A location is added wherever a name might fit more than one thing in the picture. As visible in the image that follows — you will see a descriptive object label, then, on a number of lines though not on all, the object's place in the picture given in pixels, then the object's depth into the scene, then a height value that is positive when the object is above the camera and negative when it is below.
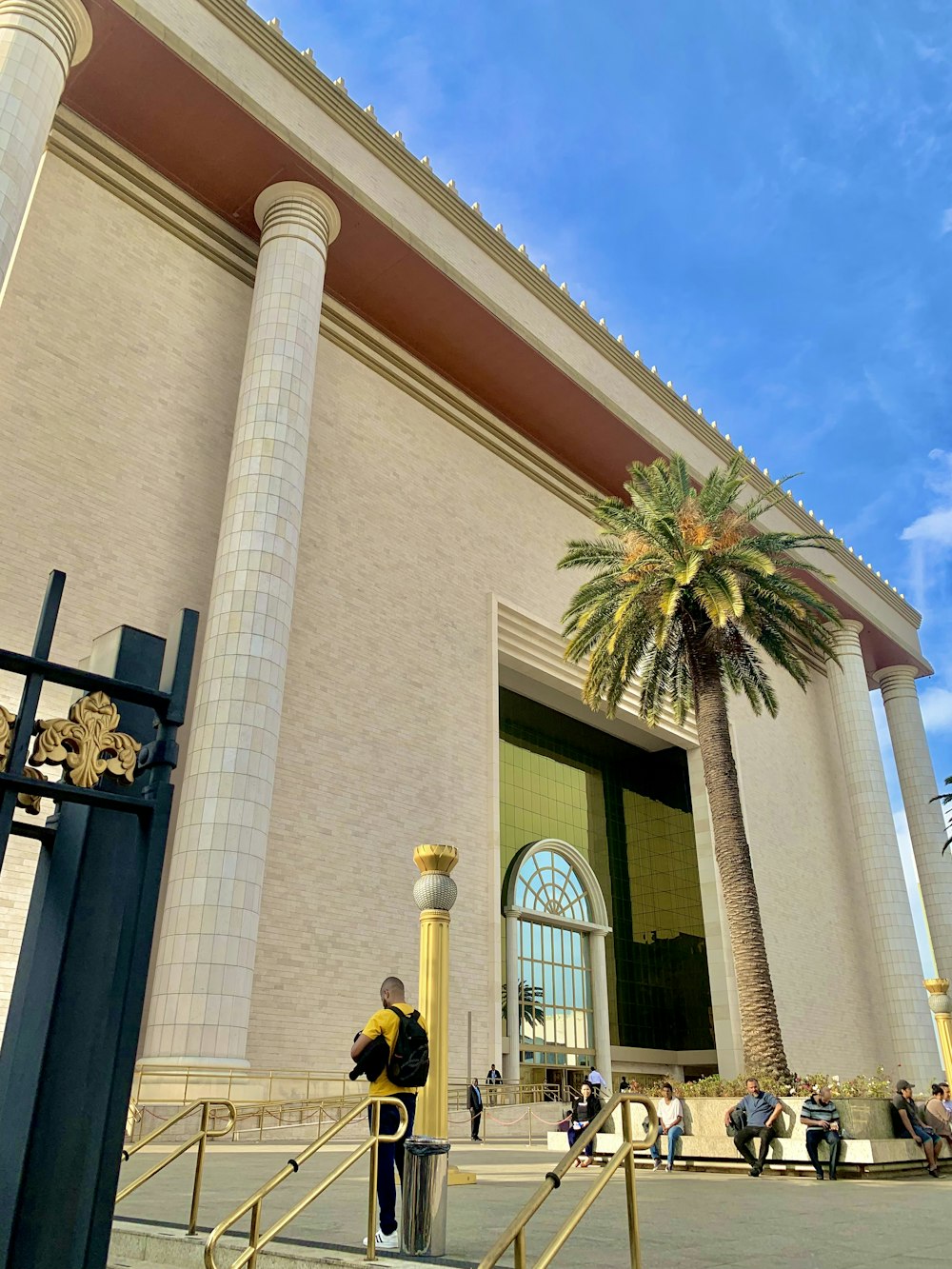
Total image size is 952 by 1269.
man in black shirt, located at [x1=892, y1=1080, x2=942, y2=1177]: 12.74 -0.28
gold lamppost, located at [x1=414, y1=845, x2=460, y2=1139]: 7.02 +0.91
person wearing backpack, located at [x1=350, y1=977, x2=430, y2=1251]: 5.68 +0.18
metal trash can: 5.05 -0.48
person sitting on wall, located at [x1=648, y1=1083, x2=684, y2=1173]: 12.48 -0.22
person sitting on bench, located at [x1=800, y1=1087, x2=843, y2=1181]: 11.30 -0.25
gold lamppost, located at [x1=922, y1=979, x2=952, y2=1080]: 18.11 +1.57
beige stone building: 16.55 +11.38
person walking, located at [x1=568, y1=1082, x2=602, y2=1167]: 12.57 -0.17
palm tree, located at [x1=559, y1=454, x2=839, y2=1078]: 16.61 +8.55
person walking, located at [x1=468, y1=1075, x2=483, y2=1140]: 17.95 -0.16
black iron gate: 2.71 +0.43
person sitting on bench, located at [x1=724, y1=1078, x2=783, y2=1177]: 11.78 -0.26
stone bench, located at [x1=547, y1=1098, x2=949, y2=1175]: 11.61 -0.50
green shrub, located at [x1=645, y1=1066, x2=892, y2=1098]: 14.66 +0.17
